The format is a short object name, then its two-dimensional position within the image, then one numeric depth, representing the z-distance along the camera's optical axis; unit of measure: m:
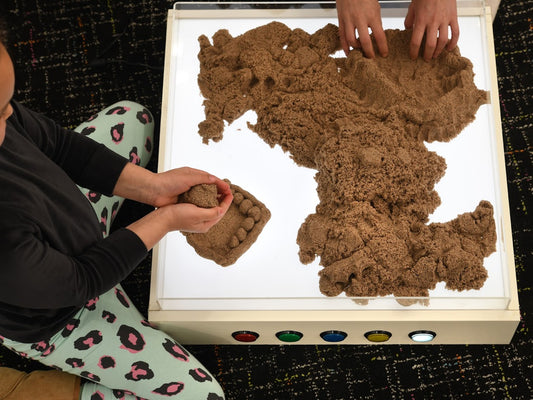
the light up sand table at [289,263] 1.00
